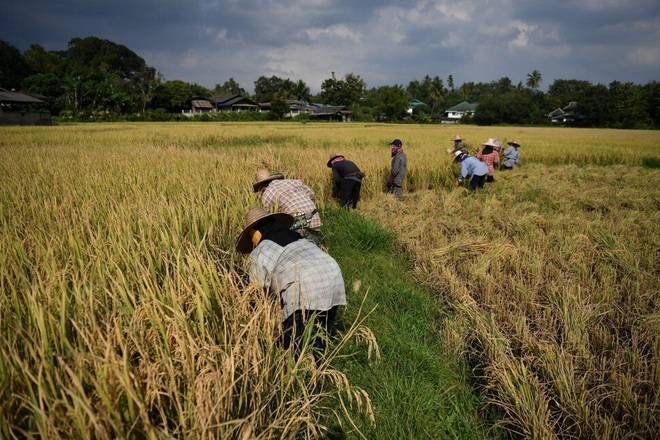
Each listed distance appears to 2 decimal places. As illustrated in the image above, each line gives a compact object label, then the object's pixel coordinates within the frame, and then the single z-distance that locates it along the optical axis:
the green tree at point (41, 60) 61.24
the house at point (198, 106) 56.76
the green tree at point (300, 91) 76.94
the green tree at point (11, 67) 56.12
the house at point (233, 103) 59.53
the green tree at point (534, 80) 82.56
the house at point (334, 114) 56.75
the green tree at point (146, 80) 54.97
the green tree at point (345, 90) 65.69
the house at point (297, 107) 67.00
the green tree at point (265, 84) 92.25
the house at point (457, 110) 73.19
